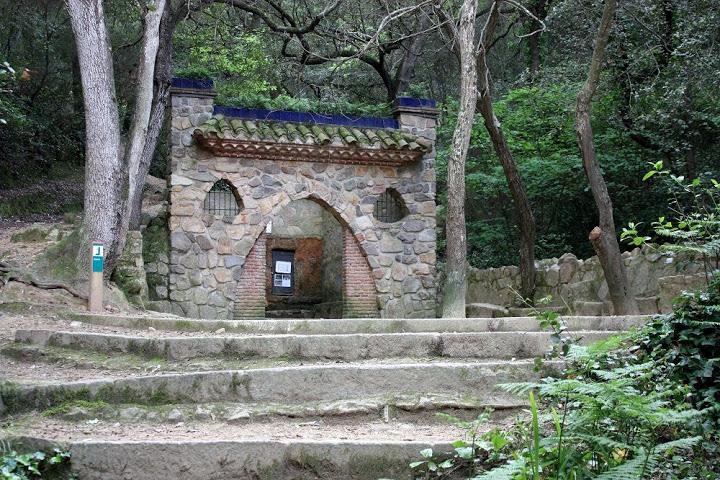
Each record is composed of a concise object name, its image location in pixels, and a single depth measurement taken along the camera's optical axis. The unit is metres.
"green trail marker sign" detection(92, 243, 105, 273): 7.75
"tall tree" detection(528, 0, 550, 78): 15.73
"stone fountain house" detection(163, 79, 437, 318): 11.38
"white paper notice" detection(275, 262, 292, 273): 16.67
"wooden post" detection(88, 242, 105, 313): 7.75
